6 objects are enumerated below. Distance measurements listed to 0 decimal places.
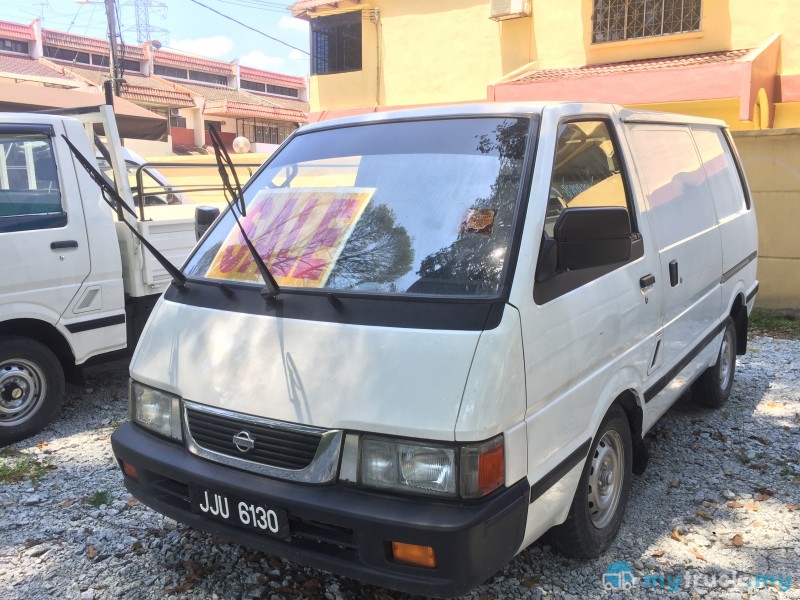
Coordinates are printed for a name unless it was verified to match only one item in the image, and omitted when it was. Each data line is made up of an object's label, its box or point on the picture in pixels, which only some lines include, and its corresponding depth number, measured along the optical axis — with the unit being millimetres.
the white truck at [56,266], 4410
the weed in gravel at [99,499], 3742
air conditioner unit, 14398
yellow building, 7719
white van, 2209
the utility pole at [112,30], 20031
